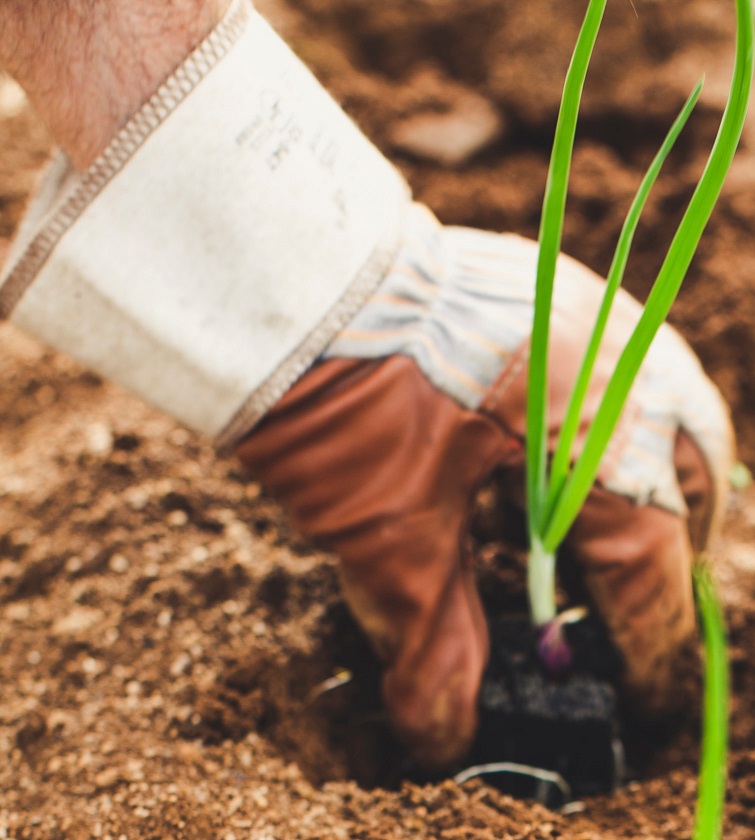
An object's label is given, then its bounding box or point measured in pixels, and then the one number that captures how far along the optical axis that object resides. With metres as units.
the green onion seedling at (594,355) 0.97
